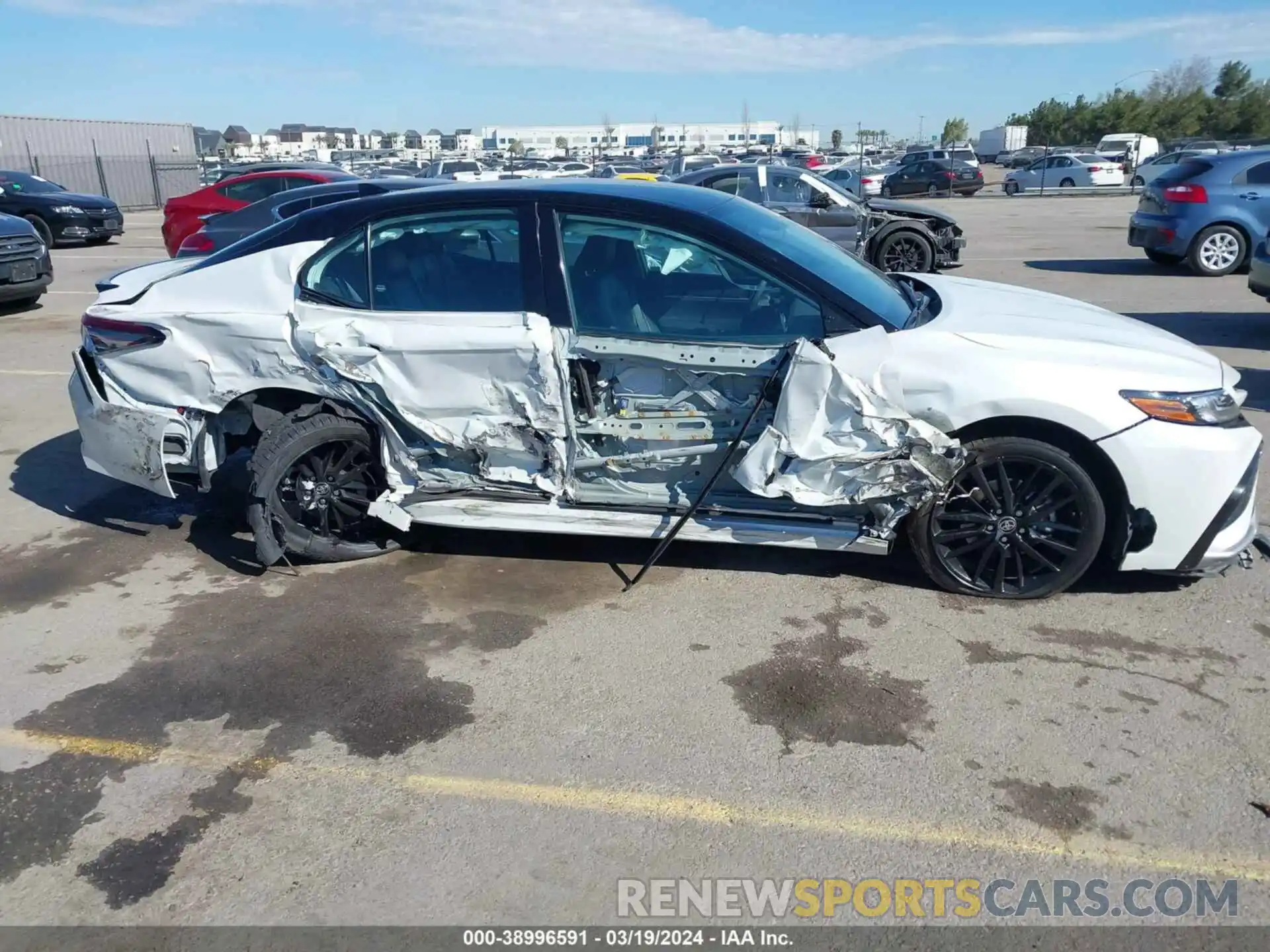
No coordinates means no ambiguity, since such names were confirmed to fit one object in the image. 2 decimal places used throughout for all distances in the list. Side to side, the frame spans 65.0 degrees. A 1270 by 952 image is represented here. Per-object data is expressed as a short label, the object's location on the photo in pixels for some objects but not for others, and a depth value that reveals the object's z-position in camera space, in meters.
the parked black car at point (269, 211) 10.40
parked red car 13.60
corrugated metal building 30.67
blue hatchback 12.88
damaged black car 12.48
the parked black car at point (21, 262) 11.15
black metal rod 4.08
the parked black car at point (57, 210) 19.12
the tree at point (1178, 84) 68.06
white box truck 64.31
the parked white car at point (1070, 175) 33.72
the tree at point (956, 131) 88.22
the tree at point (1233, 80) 64.75
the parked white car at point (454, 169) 26.89
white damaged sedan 3.95
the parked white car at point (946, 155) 35.34
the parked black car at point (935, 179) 33.31
